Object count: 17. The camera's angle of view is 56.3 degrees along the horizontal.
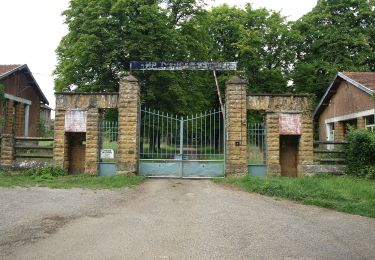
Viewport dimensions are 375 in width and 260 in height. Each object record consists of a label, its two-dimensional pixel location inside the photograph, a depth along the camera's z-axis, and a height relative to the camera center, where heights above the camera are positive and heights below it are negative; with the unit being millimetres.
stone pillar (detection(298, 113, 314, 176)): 12297 +102
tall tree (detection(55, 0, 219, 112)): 19188 +5576
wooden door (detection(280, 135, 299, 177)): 12797 -224
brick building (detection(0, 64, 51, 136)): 22172 +3264
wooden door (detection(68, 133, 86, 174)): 13086 -240
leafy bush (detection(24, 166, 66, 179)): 12238 -868
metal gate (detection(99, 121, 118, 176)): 12547 -121
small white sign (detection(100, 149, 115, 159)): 12547 -264
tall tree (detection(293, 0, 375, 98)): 26781 +8165
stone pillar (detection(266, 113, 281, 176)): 12180 -40
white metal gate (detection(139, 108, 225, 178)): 12703 -736
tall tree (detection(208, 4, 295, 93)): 28484 +8652
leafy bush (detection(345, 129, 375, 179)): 11523 -234
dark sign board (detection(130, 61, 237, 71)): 13164 +3084
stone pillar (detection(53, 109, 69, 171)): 12547 +163
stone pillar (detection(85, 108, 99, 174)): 12430 +163
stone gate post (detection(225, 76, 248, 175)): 12234 +734
